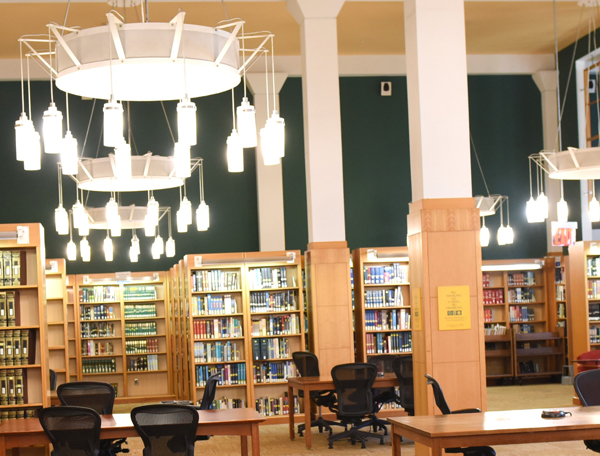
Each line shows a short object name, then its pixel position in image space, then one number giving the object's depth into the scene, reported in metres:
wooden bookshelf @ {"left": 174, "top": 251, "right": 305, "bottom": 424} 11.27
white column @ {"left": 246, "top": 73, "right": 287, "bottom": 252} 15.77
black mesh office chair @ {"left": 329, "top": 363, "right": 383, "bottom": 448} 9.03
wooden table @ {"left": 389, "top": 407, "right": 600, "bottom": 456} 5.06
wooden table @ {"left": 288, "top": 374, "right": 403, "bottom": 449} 9.21
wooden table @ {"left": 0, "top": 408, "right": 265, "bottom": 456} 6.17
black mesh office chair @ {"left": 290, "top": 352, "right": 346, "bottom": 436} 9.85
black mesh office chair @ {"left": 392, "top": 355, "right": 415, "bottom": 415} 9.16
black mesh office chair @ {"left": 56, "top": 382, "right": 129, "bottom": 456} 7.35
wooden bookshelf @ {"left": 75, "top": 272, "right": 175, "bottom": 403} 15.02
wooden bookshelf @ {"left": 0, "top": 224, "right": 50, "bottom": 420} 7.78
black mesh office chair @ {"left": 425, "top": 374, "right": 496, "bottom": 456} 5.94
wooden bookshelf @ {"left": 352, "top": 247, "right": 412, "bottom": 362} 11.75
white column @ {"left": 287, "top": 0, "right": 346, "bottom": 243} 11.06
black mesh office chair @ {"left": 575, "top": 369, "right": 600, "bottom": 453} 6.50
